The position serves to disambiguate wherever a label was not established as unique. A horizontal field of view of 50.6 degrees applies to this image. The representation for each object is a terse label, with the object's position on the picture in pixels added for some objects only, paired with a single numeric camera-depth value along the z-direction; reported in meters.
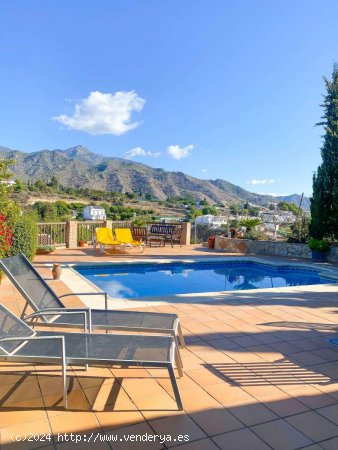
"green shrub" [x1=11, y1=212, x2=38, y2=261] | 8.23
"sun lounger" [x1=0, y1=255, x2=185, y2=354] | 3.33
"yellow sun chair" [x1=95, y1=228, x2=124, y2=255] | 11.53
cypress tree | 12.48
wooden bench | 13.97
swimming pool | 8.23
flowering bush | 6.28
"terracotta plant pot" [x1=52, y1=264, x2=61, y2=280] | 7.55
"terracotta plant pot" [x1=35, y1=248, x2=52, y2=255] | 11.35
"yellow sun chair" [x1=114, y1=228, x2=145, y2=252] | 11.94
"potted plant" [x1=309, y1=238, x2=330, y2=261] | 11.83
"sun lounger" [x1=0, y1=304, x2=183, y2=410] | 2.48
